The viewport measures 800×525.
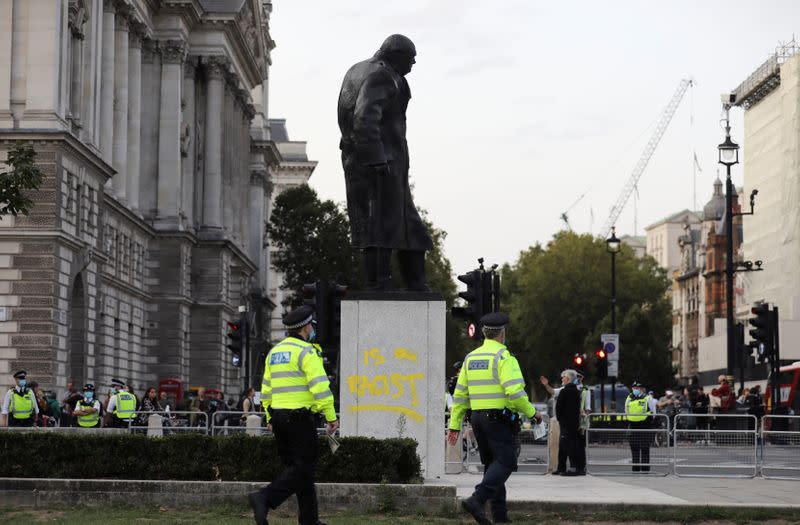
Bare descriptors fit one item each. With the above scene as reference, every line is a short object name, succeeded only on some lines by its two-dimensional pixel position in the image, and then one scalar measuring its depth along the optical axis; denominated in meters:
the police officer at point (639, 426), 29.72
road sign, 57.46
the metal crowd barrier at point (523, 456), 30.22
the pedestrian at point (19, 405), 36.28
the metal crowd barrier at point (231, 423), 27.80
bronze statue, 20.75
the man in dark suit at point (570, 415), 28.25
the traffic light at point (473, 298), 27.08
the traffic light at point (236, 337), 45.09
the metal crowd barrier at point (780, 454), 29.25
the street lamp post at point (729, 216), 44.56
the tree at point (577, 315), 109.44
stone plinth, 20.69
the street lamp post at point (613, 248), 62.56
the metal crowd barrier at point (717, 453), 29.30
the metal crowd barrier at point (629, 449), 29.59
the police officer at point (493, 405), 16.33
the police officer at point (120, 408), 35.47
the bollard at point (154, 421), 29.88
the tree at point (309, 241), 91.19
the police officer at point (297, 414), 15.09
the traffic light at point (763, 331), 40.66
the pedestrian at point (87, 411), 37.00
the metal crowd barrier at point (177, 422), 28.77
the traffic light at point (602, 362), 54.84
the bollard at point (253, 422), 30.33
